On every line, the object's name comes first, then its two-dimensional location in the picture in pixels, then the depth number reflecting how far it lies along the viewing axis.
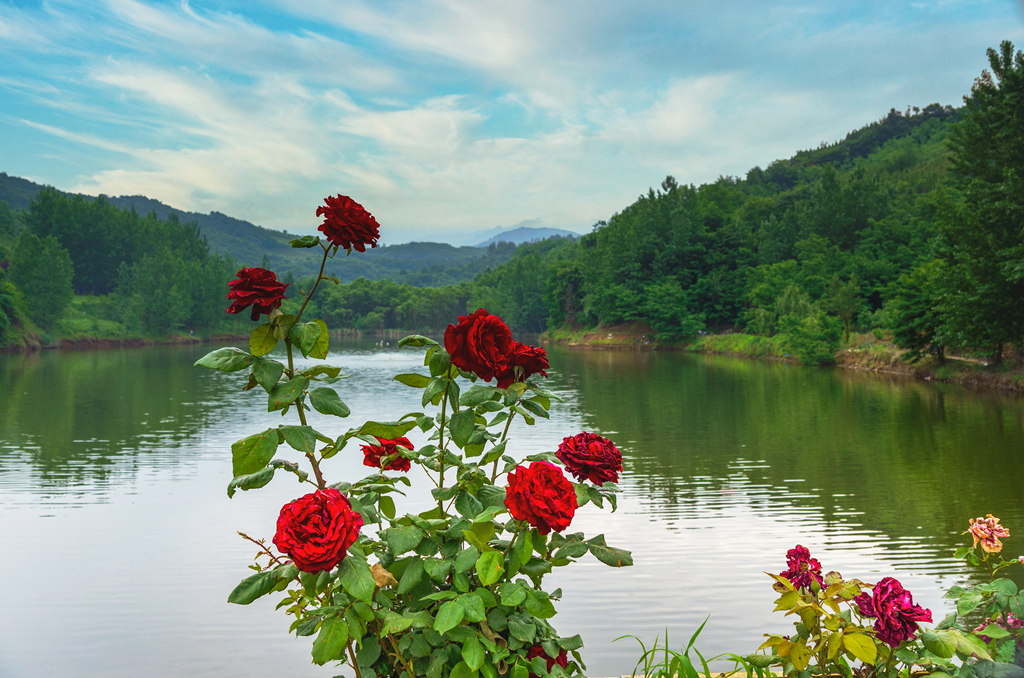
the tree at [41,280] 58.44
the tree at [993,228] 18.08
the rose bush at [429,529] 1.88
